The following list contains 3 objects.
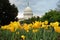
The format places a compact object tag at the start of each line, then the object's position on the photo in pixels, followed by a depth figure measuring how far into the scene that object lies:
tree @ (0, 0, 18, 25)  19.64
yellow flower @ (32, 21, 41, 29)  2.98
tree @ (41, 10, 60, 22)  12.10
